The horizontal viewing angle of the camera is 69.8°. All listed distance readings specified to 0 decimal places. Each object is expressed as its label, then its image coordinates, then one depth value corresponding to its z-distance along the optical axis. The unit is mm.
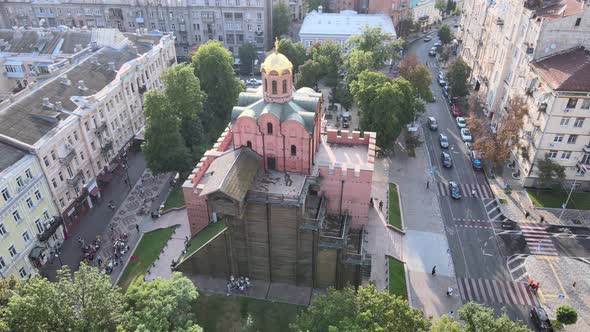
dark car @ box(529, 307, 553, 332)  43969
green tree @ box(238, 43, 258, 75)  101625
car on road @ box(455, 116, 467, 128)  79900
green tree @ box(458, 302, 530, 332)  30188
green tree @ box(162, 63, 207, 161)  63031
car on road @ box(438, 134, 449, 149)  74688
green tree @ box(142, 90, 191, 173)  59375
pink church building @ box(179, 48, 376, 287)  42750
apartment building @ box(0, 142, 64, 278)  46156
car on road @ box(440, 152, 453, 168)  69438
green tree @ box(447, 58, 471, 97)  83375
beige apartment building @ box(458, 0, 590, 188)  59156
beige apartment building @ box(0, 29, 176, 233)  54125
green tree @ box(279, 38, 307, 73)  93250
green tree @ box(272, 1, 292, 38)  116312
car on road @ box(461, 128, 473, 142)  76000
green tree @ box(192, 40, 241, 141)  73562
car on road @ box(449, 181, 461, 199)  62531
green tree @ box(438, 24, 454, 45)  111875
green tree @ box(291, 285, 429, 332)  31625
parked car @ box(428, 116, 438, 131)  79750
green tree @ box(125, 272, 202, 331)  31375
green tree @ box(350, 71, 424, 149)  65062
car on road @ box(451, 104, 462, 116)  84125
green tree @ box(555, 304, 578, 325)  42250
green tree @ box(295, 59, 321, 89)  84438
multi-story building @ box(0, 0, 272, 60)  103688
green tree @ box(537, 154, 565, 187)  58938
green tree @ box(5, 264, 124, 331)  28344
